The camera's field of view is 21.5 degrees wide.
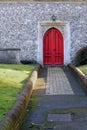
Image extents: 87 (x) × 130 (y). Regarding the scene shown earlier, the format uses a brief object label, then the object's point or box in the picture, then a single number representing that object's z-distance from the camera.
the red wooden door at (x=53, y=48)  16.78
